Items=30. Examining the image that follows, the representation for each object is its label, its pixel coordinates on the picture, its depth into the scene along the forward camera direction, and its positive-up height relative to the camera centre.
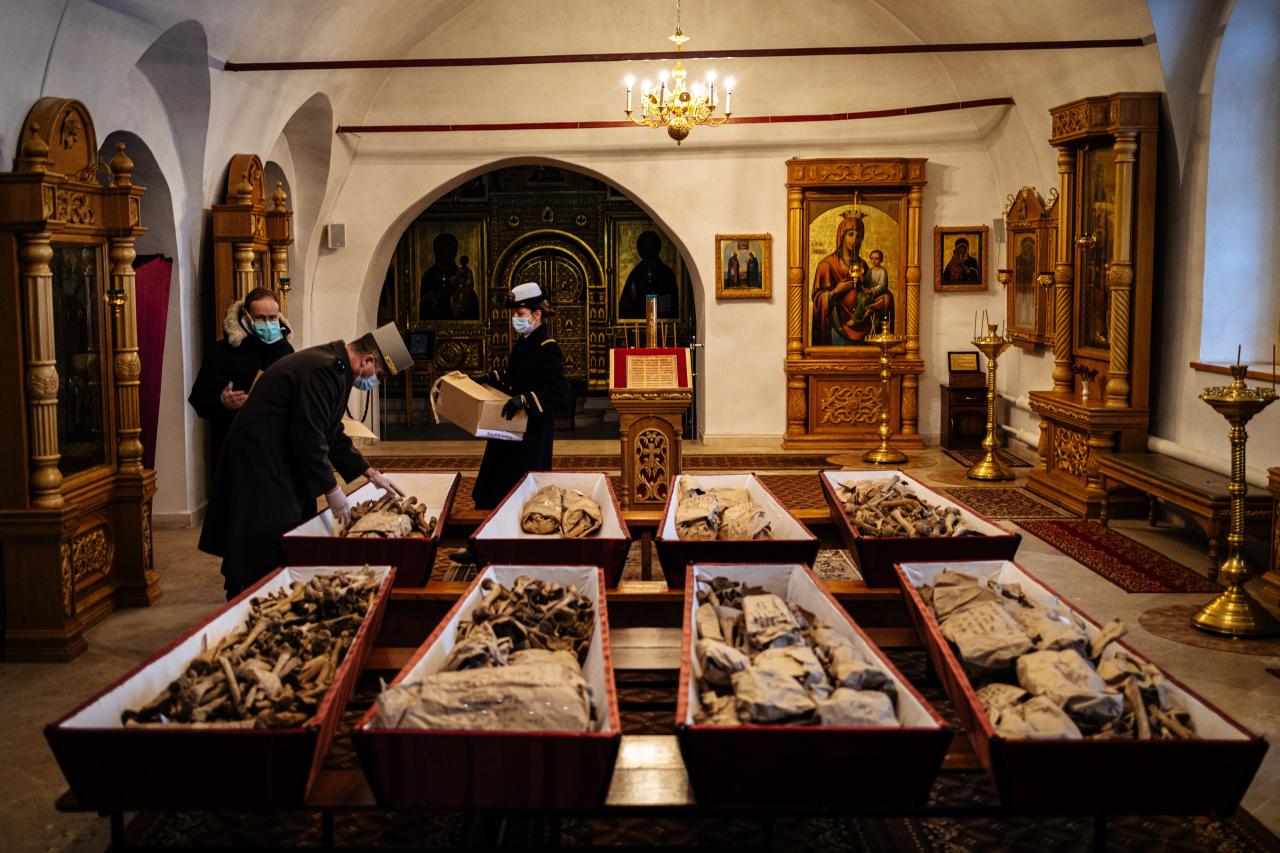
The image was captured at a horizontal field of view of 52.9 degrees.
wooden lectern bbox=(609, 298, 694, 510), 9.28 -0.67
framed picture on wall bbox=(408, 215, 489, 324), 17.80 +0.71
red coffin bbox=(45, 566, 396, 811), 2.98 -1.03
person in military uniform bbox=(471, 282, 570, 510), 7.14 -0.45
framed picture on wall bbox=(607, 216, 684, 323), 17.91 +0.74
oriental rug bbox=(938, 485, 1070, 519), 9.85 -1.48
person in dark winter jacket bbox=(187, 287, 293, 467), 6.87 -0.18
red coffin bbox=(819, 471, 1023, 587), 4.76 -0.86
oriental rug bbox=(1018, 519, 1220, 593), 7.66 -1.56
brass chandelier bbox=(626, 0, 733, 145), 11.30 +1.88
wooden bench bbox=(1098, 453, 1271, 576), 7.75 -1.11
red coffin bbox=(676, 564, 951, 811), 2.98 -1.04
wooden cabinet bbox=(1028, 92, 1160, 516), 9.64 +0.18
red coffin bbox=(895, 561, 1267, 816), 2.97 -1.06
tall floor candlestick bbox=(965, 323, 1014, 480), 11.36 -1.04
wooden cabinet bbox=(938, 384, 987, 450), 13.25 -1.02
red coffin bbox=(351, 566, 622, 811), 2.96 -1.04
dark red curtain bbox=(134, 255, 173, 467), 9.02 +0.05
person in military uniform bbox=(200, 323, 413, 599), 5.26 -0.51
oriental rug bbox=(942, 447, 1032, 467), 12.41 -1.37
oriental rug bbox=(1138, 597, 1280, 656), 6.43 -1.64
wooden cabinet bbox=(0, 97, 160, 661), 6.17 -0.37
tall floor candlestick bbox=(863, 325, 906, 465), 12.32 -1.02
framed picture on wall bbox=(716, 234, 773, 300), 13.54 +0.54
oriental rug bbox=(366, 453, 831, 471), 12.07 -1.38
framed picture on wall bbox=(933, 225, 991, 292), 13.55 +0.62
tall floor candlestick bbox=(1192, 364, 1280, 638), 6.46 -1.26
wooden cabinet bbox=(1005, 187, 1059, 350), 11.98 +0.49
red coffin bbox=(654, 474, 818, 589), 4.68 -0.85
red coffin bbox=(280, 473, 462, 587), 4.72 -0.85
